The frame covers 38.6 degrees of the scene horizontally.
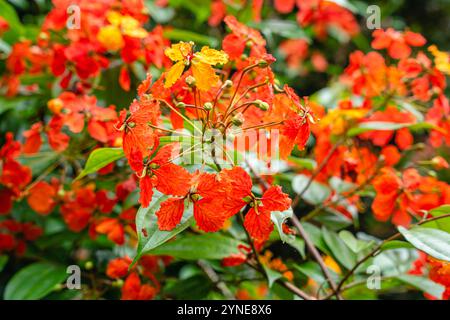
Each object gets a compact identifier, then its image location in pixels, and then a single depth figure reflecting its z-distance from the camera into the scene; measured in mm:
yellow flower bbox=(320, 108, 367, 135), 478
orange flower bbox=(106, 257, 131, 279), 430
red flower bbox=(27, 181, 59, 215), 457
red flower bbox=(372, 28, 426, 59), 513
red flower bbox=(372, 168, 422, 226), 432
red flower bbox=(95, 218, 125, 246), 431
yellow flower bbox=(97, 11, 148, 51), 458
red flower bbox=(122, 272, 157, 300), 422
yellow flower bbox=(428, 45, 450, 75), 475
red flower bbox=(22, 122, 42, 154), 461
